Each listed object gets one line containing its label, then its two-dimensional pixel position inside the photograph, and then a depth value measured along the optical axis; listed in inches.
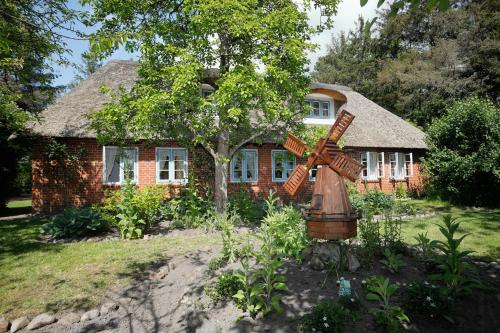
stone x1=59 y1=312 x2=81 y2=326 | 183.9
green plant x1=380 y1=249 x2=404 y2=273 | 205.8
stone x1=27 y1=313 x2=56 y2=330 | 178.1
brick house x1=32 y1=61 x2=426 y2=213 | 535.8
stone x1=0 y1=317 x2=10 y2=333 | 172.9
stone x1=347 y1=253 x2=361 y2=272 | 208.2
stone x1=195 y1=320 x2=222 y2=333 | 163.3
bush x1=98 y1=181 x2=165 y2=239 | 364.5
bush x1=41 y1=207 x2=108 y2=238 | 360.6
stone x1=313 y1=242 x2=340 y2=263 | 211.8
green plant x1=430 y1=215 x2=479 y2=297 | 181.3
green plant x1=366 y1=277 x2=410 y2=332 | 150.2
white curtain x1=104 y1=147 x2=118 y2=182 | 563.5
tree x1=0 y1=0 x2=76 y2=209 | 359.9
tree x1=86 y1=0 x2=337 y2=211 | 366.3
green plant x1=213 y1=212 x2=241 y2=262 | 244.5
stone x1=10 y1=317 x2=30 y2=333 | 174.5
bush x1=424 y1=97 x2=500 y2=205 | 568.4
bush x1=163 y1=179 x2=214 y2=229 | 421.4
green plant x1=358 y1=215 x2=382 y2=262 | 225.9
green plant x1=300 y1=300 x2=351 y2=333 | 148.6
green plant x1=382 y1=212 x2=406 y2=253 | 240.0
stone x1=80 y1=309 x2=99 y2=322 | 189.3
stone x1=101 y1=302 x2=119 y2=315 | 197.2
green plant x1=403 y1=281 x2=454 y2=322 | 160.4
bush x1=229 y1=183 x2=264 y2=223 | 453.7
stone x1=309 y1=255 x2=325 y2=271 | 210.8
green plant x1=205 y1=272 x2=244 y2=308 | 187.8
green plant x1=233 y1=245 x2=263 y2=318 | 168.7
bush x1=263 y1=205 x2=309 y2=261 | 228.6
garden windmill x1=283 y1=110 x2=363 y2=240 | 209.6
